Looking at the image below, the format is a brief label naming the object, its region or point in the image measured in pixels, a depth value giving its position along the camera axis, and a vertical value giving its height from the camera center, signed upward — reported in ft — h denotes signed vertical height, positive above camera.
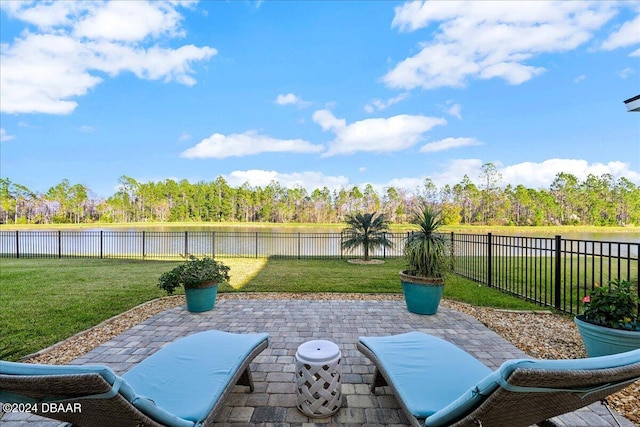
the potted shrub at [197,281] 14.84 -3.49
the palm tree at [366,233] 35.81 -2.31
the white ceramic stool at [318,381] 6.79 -3.98
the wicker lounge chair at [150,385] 3.41 -3.69
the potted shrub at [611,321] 8.95 -3.42
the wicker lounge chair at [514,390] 3.63 -2.62
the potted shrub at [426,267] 14.92 -2.75
